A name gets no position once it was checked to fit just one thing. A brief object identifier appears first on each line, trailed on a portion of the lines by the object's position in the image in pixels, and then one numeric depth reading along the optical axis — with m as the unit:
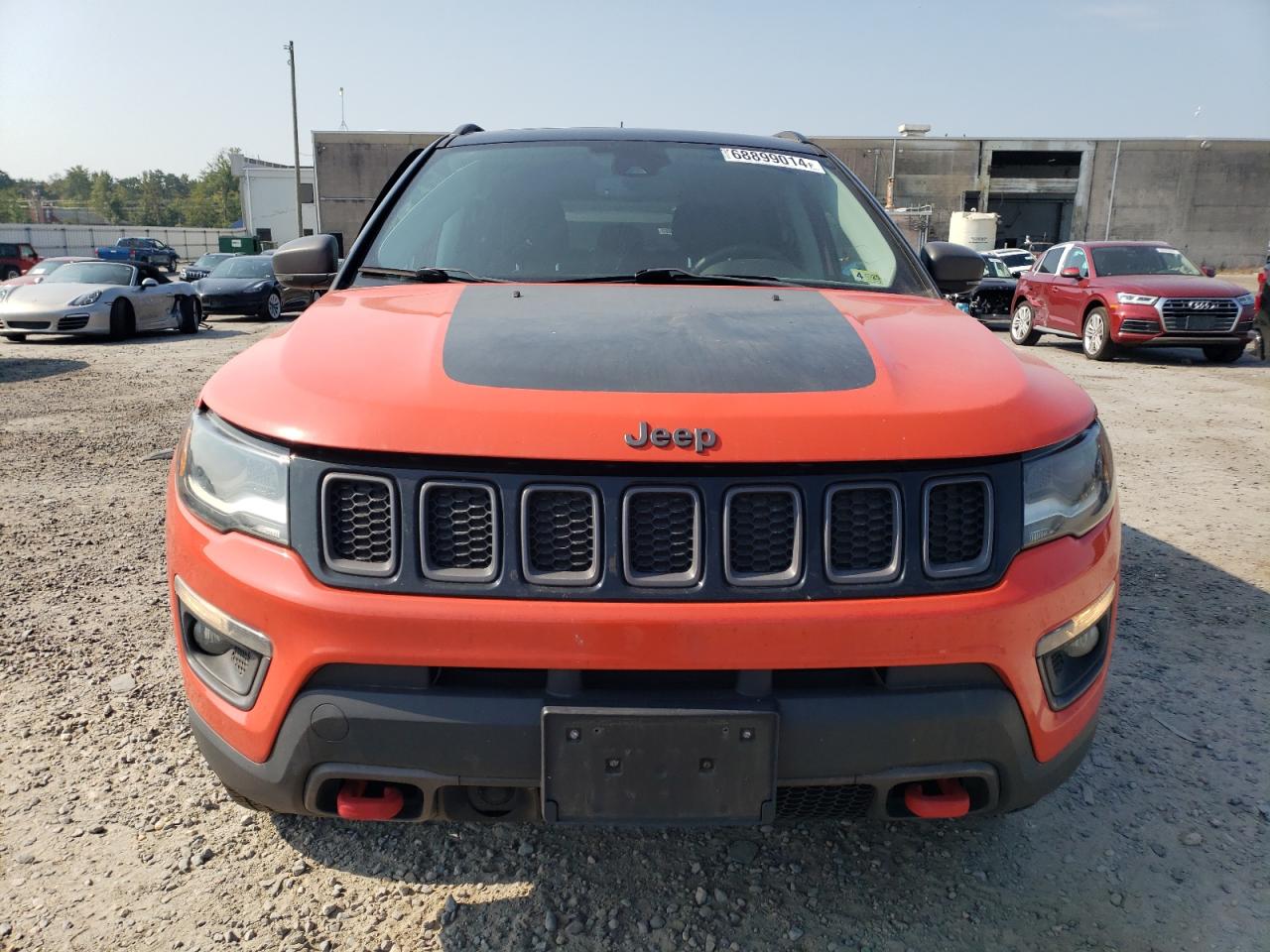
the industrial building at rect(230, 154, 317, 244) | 66.06
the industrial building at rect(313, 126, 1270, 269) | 45.31
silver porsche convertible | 14.13
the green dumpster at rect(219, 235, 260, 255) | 44.84
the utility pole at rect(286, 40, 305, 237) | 40.00
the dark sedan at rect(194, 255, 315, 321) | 19.25
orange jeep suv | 1.58
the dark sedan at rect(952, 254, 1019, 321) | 19.14
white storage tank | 33.69
